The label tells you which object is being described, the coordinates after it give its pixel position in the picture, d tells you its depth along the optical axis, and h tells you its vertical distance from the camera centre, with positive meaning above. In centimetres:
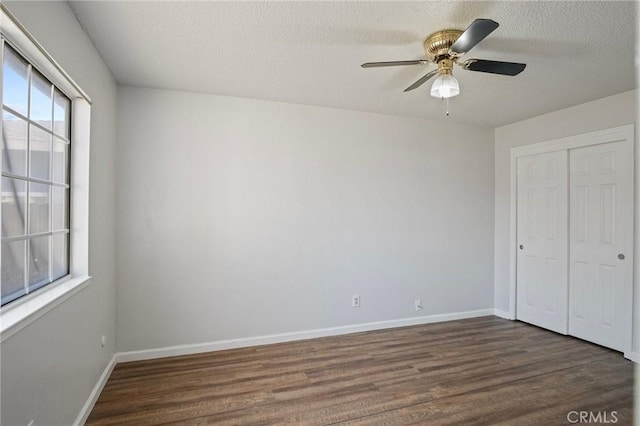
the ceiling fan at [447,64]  195 +95
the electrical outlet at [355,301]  359 -100
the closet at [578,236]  306 -23
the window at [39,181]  135 +15
